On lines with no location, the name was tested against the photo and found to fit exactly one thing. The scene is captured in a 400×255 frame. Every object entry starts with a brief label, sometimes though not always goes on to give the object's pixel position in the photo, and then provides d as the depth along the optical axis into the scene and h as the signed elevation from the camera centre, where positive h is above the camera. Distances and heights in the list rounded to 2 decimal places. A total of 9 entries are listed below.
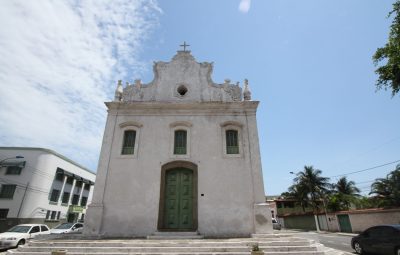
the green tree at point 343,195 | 33.16 +4.17
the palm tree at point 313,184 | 37.32 +6.10
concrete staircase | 7.91 -0.72
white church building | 10.60 +2.80
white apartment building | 25.67 +4.12
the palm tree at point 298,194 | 38.28 +4.61
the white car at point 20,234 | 12.69 -0.50
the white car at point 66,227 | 14.87 -0.17
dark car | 8.87 -0.63
